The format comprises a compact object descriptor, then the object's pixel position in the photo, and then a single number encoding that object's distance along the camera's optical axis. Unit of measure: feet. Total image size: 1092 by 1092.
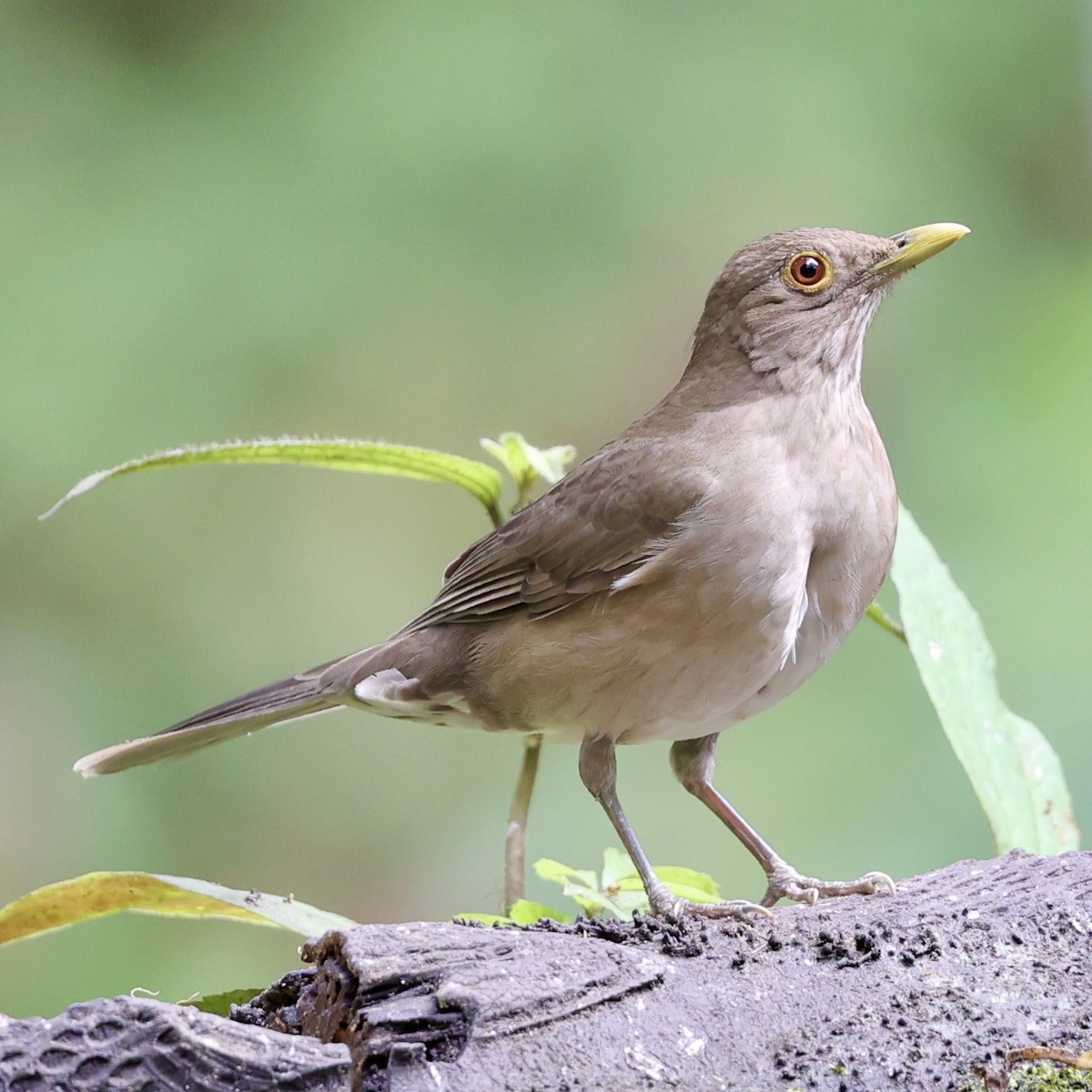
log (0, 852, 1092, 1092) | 13.92
